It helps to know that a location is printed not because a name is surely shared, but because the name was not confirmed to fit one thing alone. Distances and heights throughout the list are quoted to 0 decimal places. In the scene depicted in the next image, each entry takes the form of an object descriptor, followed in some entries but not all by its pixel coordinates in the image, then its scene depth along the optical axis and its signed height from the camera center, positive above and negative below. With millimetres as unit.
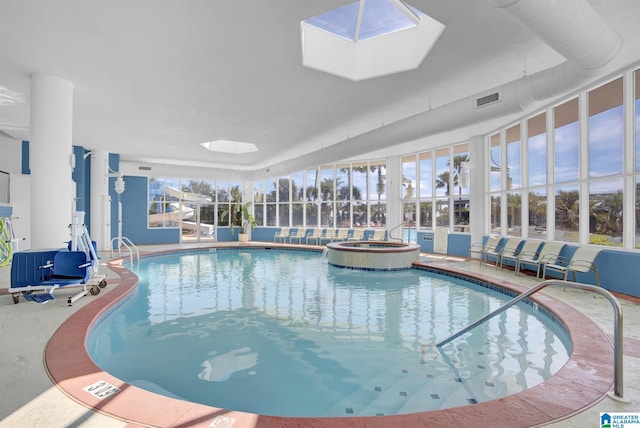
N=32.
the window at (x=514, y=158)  9242 +1659
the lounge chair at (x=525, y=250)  7879 -784
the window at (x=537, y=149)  8211 +1714
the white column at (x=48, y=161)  5914 +988
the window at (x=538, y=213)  8258 +105
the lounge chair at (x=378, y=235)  14359 -765
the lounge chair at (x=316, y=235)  15601 -841
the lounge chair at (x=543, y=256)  7160 -873
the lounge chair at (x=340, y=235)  14946 -823
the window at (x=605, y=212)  6261 +97
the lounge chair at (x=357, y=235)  14655 -785
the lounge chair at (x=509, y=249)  8445 -818
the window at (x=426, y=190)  13109 +1077
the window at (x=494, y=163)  10219 +1666
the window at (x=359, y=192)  15352 +1147
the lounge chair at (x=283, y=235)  16562 -882
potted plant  17141 -102
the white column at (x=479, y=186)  10742 +998
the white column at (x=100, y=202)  11945 +533
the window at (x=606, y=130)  6195 +1670
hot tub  9203 -1125
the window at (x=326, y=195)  16281 +1072
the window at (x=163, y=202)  15823 +704
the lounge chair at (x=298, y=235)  16078 -856
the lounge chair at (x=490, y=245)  9325 -812
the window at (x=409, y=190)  13672 +1100
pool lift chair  4902 -846
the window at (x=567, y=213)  7215 +97
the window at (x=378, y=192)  14830 +1103
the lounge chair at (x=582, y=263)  6219 -858
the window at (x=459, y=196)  11945 +752
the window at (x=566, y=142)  7177 +1669
